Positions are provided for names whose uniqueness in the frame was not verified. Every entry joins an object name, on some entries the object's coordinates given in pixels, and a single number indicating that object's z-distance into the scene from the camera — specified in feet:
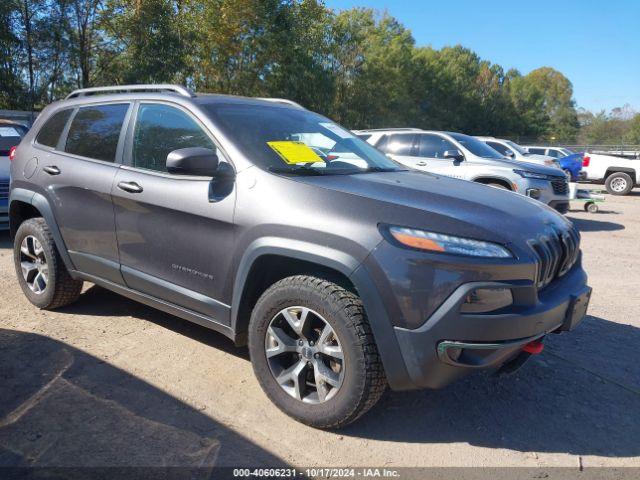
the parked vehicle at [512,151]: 51.26
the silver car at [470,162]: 30.22
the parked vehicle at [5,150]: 23.50
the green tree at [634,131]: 211.43
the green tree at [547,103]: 221.46
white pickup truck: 55.11
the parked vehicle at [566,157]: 72.08
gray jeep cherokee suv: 8.23
